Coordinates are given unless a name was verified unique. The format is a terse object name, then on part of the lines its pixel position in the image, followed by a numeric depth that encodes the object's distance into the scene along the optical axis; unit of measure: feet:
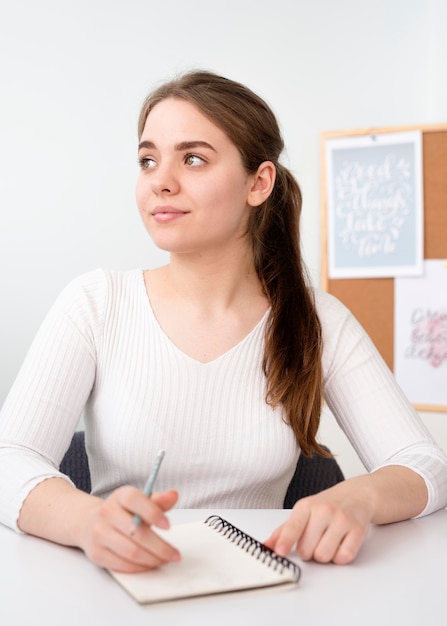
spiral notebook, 2.66
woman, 4.34
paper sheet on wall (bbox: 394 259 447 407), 8.02
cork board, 7.95
